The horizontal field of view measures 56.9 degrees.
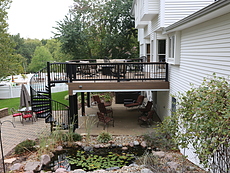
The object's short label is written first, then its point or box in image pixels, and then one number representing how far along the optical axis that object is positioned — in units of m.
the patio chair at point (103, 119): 11.48
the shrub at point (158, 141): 8.77
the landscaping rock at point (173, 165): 6.38
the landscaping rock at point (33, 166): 7.27
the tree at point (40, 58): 48.34
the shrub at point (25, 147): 8.58
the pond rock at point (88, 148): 9.15
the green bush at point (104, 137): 9.88
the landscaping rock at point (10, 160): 7.77
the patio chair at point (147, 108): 12.86
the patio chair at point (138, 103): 13.95
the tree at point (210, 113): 3.73
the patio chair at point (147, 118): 11.61
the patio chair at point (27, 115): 12.44
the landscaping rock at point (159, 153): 7.86
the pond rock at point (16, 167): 7.19
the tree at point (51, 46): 59.02
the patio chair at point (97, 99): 14.76
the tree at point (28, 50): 55.94
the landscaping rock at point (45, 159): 7.82
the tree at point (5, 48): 19.97
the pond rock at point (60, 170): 7.06
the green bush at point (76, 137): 9.93
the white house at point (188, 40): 5.26
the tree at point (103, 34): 24.09
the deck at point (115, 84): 10.88
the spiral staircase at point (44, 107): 10.81
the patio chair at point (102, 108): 12.71
